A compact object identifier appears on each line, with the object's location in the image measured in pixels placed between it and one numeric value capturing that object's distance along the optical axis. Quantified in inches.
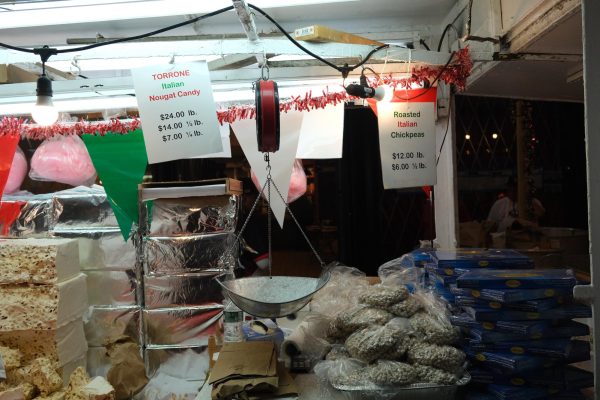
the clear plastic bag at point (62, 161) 144.5
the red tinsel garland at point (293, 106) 98.1
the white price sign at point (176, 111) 92.7
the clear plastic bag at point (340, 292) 85.7
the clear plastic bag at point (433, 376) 60.2
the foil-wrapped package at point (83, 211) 135.4
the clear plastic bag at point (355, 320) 69.9
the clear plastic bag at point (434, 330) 65.6
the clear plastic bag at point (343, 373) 60.8
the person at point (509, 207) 191.8
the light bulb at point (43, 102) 91.8
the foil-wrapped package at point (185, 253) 130.6
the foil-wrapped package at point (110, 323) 133.8
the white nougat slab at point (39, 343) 109.6
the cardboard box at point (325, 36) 86.9
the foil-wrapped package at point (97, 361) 135.2
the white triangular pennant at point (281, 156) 120.3
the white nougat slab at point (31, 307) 109.0
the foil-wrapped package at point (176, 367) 131.3
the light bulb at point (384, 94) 102.6
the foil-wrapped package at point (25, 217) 140.6
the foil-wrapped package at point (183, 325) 132.2
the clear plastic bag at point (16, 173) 153.6
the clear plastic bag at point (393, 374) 59.7
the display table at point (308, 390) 65.9
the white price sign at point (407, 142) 109.7
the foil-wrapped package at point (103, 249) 135.0
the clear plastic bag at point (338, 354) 68.0
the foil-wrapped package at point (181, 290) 131.4
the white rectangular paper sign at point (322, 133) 126.4
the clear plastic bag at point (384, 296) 73.2
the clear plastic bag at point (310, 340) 74.7
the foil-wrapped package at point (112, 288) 135.3
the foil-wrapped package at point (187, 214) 130.3
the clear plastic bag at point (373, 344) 63.2
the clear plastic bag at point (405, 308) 71.8
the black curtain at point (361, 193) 232.2
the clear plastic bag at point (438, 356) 61.8
